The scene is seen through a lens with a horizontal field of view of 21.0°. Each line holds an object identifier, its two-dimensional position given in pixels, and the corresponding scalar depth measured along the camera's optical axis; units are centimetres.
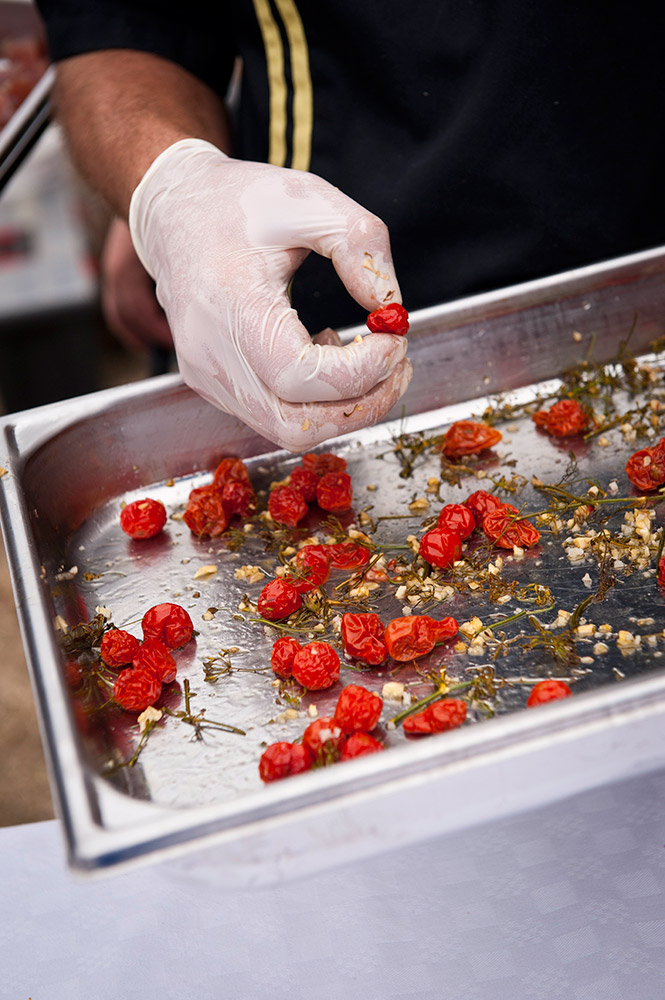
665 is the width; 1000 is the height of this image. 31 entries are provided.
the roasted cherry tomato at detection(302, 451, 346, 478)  92
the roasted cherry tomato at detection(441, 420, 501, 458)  93
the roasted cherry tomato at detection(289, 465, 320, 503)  91
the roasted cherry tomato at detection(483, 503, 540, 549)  86
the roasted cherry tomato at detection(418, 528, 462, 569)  85
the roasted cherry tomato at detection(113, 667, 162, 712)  80
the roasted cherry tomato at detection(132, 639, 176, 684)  81
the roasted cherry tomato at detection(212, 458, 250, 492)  92
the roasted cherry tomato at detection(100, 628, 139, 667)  82
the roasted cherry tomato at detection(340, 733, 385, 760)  75
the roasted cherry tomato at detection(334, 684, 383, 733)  77
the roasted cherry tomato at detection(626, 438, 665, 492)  87
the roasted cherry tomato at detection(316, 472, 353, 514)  90
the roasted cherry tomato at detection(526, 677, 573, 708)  76
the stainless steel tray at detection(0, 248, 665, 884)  69
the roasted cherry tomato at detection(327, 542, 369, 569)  87
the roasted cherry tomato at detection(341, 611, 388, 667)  80
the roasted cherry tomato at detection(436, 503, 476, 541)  86
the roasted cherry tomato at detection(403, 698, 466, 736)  76
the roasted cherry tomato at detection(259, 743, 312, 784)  75
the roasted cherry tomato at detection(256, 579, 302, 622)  83
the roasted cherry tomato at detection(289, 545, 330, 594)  85
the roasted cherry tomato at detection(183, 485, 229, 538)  90
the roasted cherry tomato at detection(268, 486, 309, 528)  90
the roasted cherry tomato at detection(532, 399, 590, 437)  93
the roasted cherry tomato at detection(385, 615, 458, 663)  80
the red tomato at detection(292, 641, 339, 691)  80
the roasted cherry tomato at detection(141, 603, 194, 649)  83
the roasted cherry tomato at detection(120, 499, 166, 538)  90
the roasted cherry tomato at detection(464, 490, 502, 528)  87
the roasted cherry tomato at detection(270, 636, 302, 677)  80
